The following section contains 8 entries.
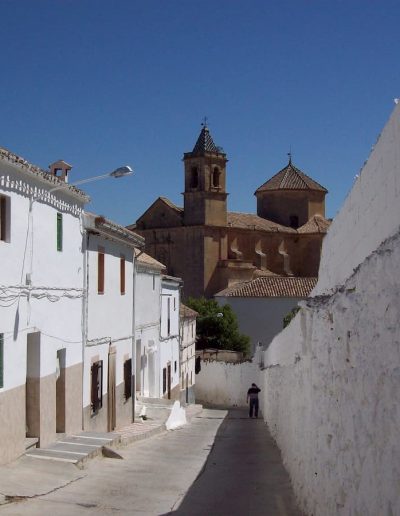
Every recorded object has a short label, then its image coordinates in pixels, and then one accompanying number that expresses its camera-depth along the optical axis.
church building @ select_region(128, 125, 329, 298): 63.50
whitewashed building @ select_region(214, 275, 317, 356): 54.72
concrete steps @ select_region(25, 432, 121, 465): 11.69
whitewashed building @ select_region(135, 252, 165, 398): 22.47
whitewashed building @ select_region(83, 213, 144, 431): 15.39
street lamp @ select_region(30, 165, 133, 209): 12.54
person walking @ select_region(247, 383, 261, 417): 29.41
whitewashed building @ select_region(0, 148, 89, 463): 10.69
